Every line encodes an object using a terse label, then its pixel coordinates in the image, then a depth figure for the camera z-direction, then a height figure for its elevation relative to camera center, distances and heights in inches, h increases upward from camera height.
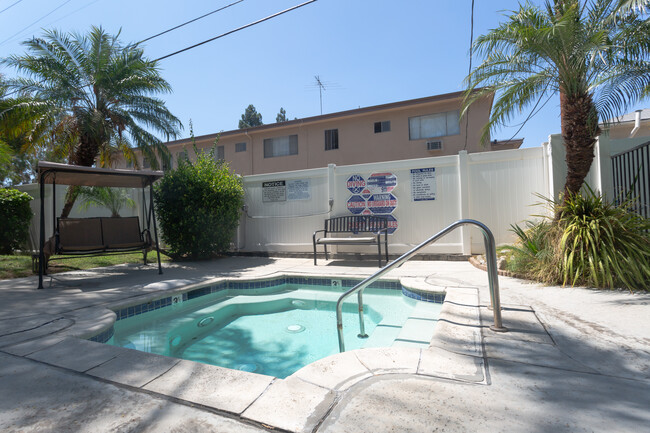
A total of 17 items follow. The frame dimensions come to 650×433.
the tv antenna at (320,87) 837.5 +341.8
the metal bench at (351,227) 290.8 -5.0
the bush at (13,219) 356.5 +15.7
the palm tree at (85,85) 347.3 +157.3
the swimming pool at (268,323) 138.9 -50.3
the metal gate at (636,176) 217.5 +24.9
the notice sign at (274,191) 362.0 +36.9
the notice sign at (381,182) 318.7 +37.1
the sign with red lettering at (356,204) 327.3 +17.6
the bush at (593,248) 168.4 -18.0
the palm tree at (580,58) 191.9 +96.0
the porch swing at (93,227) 213.6 +2.7
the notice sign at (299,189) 351.6 +36.7
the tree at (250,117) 2078.0 +677.1
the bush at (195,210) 318.0 +16.3
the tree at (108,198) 410.6 +40.3
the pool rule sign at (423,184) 306.3 +33.4
